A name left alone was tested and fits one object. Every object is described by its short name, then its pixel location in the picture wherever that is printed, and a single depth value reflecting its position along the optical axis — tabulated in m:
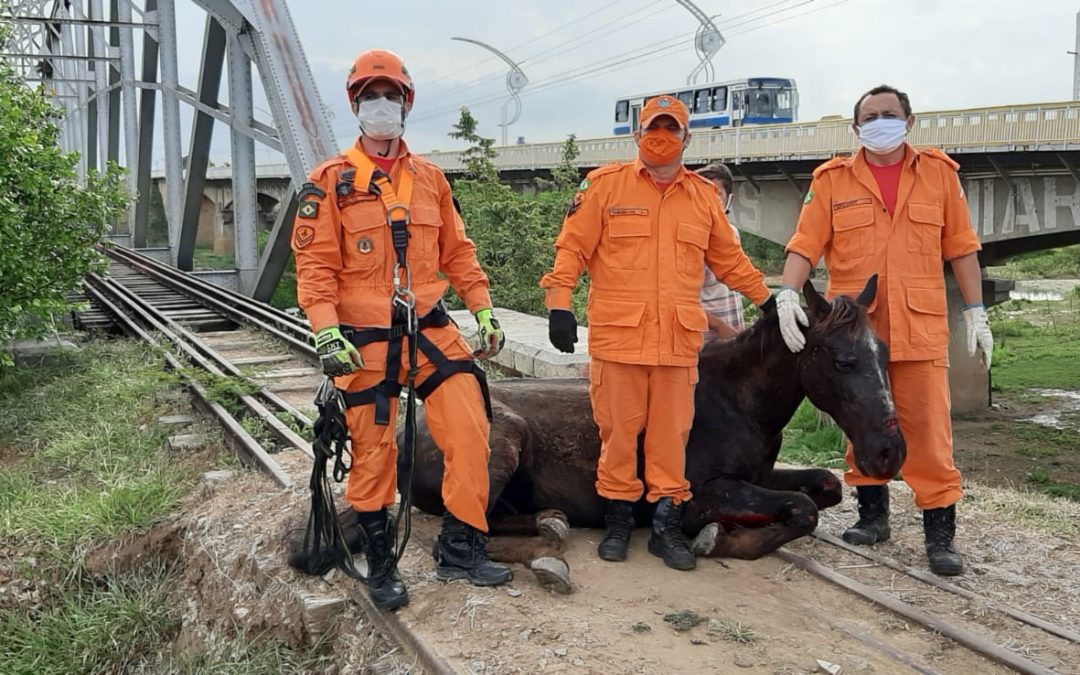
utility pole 21.58
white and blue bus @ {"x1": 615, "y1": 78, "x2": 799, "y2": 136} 33.78
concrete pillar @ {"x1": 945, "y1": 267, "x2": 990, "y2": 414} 17.16
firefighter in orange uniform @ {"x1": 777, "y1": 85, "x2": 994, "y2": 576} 4.19
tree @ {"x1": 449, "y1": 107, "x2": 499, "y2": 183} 17.30
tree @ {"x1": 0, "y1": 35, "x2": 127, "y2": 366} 8.30
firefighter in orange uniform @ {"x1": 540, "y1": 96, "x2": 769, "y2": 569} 4.11
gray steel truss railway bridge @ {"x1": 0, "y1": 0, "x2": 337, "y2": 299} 12.49
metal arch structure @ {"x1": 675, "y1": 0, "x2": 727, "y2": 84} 29.16
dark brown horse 3.88
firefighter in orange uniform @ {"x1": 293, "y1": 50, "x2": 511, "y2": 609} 3.55
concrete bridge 14.28
